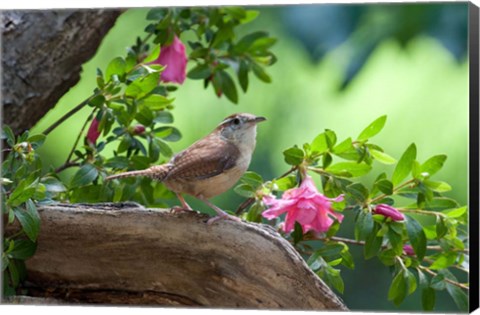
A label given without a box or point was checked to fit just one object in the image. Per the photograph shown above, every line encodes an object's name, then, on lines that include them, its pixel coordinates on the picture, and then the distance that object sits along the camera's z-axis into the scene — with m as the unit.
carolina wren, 6.62
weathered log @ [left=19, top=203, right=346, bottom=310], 6.59
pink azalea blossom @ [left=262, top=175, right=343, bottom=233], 6.60
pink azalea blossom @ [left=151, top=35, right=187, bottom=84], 7.48
